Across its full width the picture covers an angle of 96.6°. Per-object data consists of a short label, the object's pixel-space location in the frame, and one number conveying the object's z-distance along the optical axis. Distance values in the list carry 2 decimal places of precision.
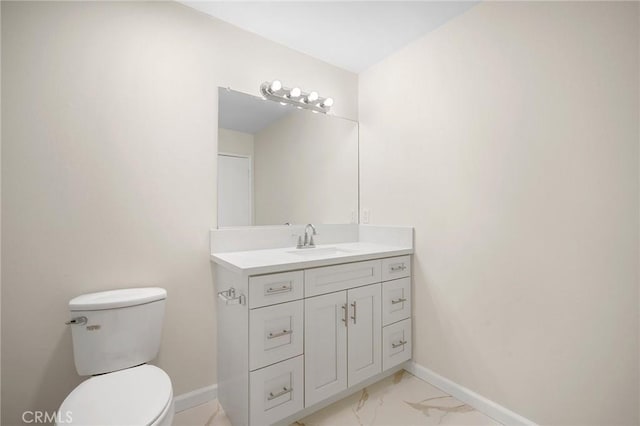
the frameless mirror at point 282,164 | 1.81
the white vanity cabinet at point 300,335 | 1.34
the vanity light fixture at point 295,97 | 1.92
